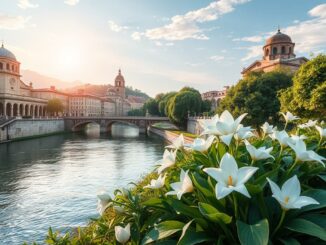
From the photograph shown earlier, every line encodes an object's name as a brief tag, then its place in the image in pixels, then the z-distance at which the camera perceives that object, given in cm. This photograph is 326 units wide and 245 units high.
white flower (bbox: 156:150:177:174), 387
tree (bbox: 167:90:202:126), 6200
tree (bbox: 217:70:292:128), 3409
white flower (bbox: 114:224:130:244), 327
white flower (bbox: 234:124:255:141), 387
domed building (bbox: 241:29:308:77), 6869
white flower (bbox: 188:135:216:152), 370
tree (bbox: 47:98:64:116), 8575
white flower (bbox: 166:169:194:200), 302
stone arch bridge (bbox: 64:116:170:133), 7469
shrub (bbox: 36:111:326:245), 265
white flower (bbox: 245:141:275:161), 318
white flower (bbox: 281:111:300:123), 575
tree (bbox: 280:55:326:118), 2098
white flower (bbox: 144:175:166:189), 364
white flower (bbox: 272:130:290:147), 380
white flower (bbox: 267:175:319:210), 256
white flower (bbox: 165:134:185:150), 435
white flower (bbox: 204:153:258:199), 259
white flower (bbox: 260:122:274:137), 538
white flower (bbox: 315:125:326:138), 449
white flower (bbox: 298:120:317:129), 588
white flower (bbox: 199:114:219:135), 381
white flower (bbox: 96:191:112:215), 368
